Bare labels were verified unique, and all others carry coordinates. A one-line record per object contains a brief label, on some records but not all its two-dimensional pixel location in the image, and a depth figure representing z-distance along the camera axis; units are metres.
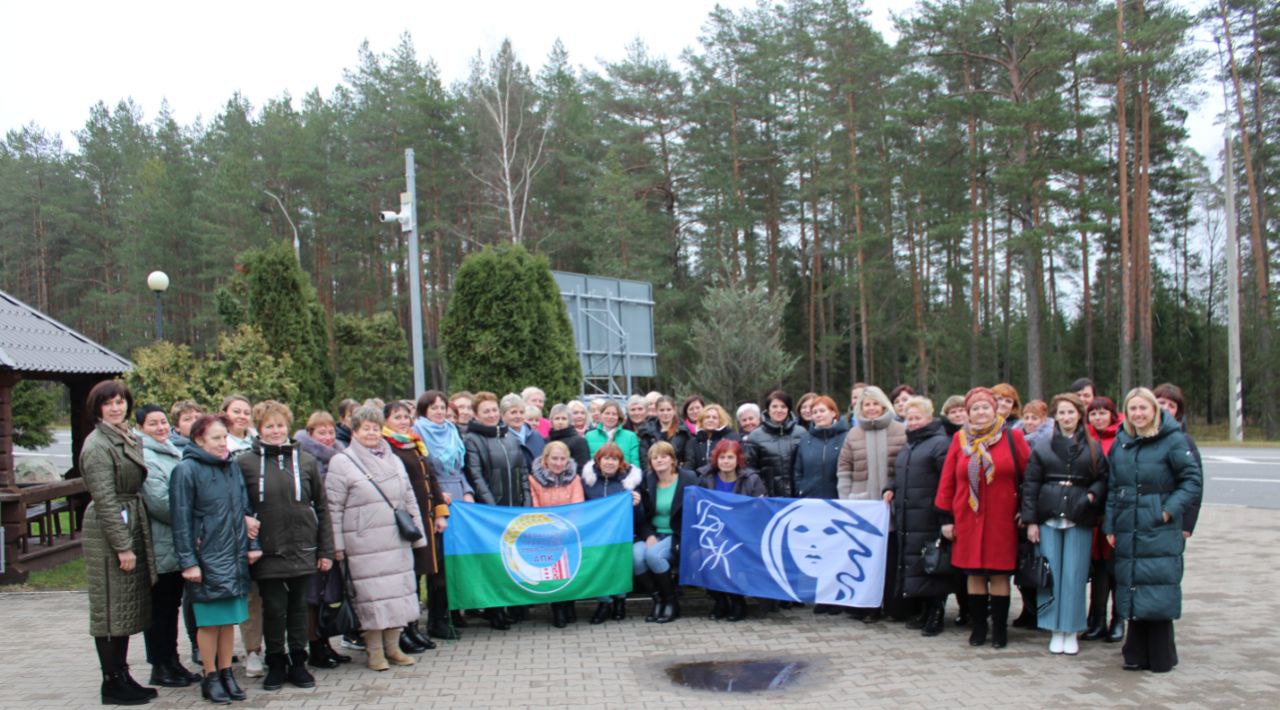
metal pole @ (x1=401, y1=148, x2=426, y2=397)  12.81
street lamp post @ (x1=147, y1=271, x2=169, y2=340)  17.59
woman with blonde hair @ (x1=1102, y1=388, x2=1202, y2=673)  5.90
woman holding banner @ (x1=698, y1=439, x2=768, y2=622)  7.95
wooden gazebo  10.55
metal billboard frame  18.94
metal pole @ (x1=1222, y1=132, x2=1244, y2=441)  25.47
